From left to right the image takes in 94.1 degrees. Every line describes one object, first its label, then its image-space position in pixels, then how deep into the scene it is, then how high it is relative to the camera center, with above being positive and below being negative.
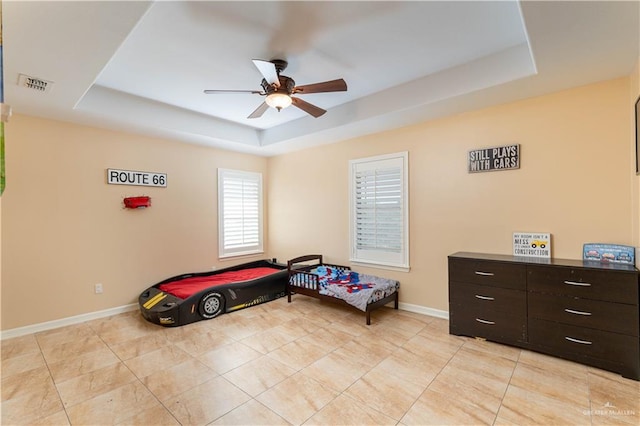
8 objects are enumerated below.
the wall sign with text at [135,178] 4.23 +0.55
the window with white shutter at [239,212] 5.54 +0.02
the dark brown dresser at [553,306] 2.50 -0.92
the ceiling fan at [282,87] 2.72 +1.20
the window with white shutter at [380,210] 4.30 +0.03
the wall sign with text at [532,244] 3.21 -0.37
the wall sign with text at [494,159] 3.38 +0.62
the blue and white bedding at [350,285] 3.79 -1.01
